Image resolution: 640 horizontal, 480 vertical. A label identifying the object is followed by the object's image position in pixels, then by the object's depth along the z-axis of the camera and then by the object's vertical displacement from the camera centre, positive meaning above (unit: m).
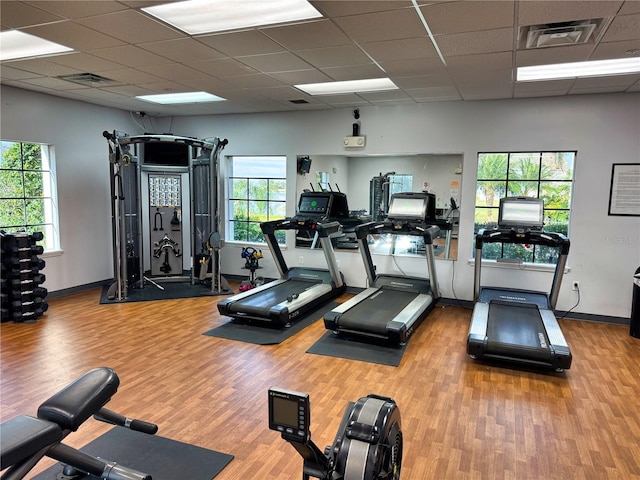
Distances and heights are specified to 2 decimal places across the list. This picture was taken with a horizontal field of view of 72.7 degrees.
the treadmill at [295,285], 5.21 -1.34
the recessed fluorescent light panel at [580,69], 4.27 +1.32
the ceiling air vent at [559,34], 3.26 +1.28
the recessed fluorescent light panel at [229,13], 3.04 +1.30
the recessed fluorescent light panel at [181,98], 6.18 +1.35
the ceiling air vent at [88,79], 5.08 +1.32
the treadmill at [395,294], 4.65 -1.33
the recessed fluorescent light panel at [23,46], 3.84 +1.33
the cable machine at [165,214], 6.46 -0.38
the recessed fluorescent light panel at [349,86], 5.23 +1.34
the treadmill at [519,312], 4.04 -1.33
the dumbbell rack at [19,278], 5.20 -1.09
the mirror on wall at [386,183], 6.48 +0.18
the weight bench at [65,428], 1.81 -1.06
